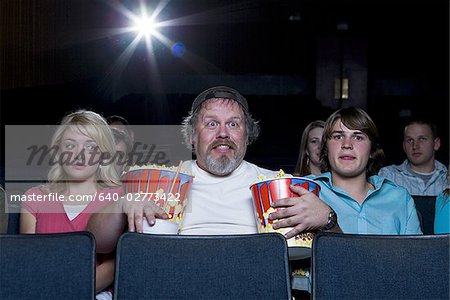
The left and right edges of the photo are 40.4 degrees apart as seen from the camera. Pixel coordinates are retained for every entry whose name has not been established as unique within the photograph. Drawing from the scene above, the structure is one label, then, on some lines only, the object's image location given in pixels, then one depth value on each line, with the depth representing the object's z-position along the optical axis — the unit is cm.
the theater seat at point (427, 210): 266
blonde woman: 198
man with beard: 201
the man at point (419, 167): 383
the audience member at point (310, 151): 349
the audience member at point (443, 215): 213
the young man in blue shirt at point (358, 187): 202
